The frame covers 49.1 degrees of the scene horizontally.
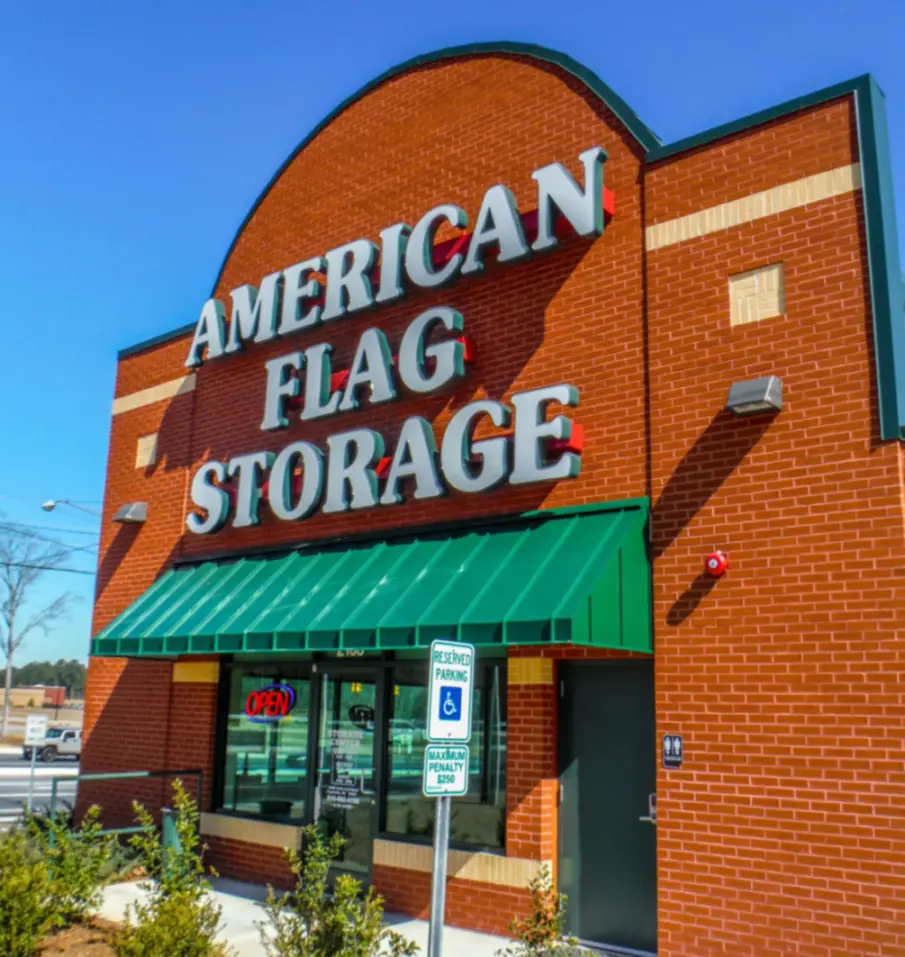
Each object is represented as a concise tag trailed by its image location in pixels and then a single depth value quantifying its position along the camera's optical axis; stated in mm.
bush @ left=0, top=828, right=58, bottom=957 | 8484
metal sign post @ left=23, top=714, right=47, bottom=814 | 21781
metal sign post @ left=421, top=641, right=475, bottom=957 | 5496
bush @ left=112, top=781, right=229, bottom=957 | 7469
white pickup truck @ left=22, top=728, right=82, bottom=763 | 40125
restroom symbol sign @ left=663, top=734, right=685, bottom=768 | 8719
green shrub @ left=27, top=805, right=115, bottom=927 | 9547
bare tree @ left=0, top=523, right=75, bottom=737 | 64562
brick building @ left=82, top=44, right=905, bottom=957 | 8133
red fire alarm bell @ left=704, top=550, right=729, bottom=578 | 8719
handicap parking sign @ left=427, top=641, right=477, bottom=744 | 5621
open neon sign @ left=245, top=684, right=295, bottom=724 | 12471
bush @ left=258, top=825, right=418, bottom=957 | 6730
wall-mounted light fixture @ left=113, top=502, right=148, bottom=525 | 15062
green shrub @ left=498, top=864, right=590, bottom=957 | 6906
